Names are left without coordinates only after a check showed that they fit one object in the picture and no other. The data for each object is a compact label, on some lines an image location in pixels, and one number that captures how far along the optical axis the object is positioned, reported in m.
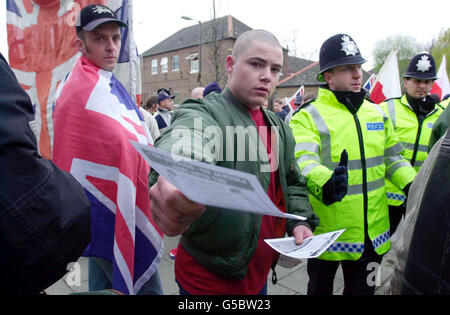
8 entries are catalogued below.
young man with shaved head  1.35
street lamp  15.01
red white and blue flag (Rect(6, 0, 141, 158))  2.91
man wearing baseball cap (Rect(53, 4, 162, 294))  1.80
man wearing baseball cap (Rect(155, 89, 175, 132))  6.37
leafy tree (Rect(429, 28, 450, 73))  36.77
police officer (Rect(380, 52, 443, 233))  3.36
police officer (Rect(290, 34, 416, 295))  2.12
